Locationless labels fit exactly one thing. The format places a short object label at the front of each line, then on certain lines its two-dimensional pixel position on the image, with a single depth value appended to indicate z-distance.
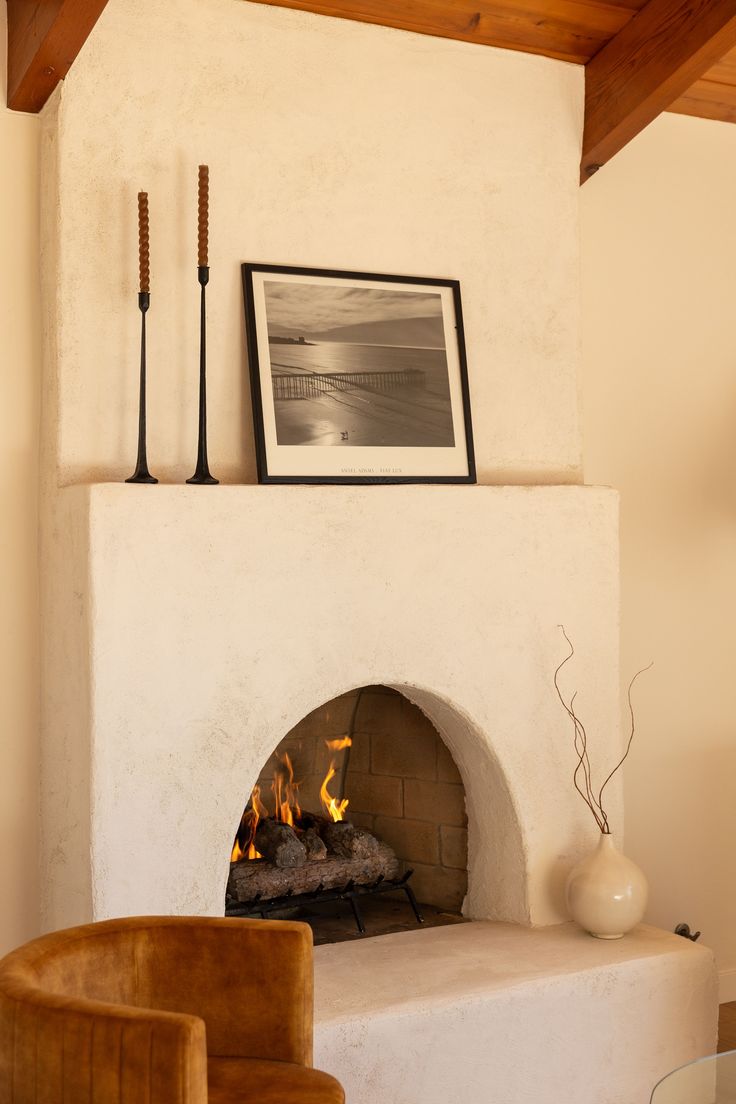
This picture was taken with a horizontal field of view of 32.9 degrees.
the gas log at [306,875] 3.43
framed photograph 3.33
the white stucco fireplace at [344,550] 3.04
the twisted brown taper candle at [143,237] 3.09
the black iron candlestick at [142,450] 3.10
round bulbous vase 3.42
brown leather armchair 1.95
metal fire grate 3.45
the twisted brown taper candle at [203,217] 3.13
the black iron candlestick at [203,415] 3.16
